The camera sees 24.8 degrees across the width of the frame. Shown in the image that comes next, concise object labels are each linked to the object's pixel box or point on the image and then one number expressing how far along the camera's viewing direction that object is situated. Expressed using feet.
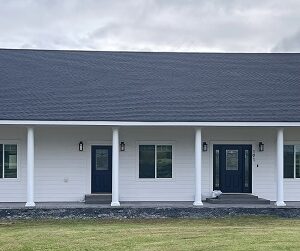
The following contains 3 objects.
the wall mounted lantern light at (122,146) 74.38
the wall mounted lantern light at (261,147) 75.25
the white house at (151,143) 71.36
